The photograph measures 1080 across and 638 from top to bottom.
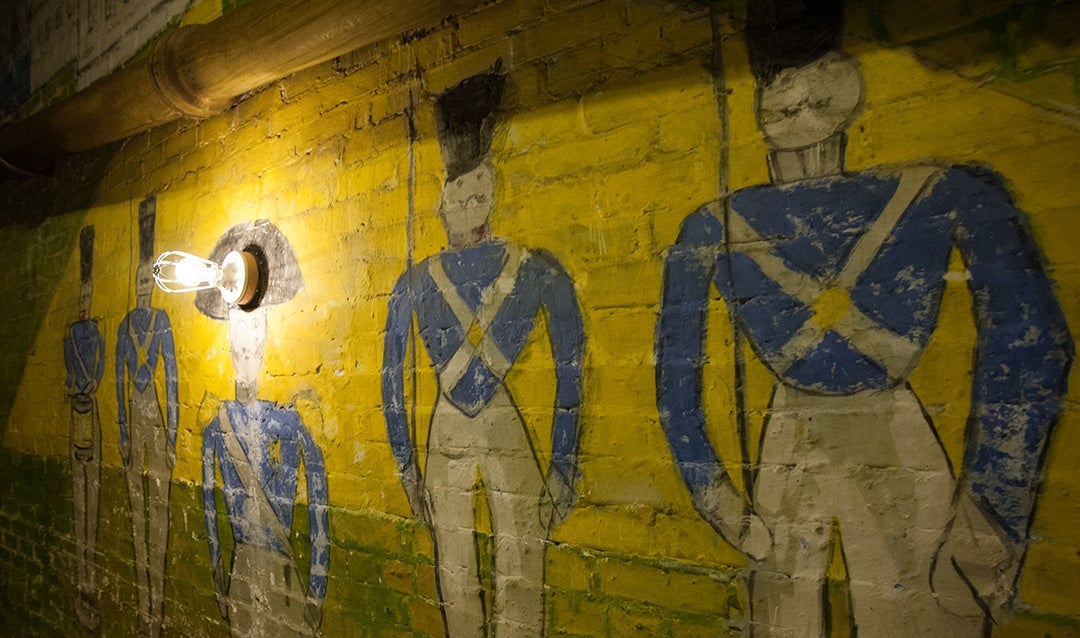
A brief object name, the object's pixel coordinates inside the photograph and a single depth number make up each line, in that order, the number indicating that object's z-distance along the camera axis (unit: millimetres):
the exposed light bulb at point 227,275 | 2506
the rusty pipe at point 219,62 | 2006
